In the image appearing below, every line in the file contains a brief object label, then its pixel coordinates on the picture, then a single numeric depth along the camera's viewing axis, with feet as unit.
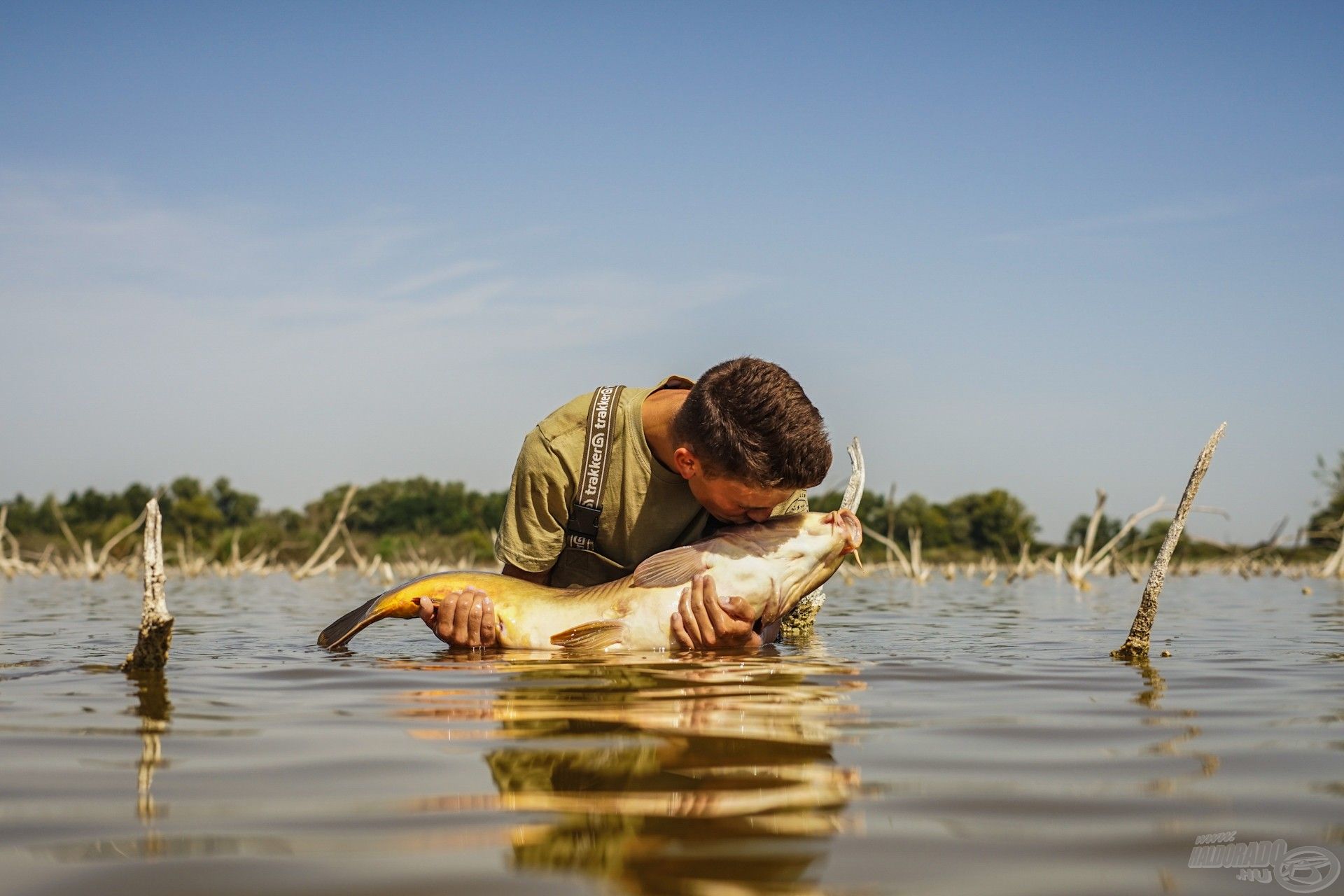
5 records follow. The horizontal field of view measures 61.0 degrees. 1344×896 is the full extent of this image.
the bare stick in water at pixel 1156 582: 16.11
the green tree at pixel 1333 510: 116.47
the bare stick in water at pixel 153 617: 11.62
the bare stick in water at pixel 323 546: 43.14
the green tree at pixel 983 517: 187.83
